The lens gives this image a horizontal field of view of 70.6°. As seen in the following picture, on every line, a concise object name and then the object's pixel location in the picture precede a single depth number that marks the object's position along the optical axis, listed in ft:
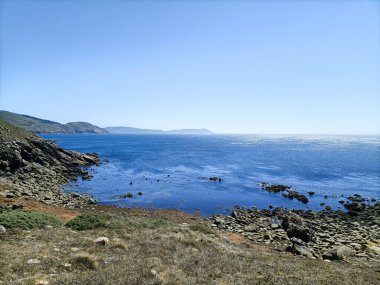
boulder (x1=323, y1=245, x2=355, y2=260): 67.25
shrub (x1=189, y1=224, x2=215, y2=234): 77.20
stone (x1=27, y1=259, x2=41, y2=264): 38.37
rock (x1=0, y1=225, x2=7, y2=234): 52.05
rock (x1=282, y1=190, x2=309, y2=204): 155.05
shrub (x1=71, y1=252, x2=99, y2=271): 38.88
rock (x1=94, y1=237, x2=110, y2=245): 51.20
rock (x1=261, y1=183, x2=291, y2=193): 176.03
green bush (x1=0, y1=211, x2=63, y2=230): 56.70
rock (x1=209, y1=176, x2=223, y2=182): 204.13
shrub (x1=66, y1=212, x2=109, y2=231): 64.34
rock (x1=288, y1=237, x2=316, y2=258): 68.81
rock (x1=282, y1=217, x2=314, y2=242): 88.94
